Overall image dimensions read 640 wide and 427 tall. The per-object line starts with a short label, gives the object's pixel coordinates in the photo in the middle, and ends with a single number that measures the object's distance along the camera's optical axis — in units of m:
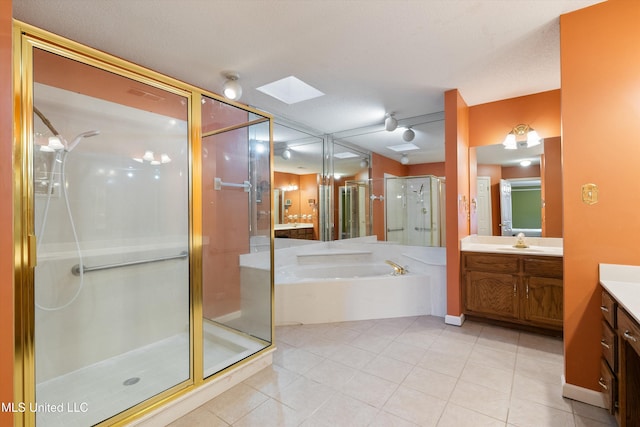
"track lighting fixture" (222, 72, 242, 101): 2.74
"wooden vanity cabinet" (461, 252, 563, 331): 2.71
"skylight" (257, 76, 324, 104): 3.02
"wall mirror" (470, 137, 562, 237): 3.06
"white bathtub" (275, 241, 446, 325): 3.25
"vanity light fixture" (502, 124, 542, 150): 3.14
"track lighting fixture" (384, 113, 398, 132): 3.66
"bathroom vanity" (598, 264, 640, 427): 1.40
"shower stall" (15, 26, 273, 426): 1.69
